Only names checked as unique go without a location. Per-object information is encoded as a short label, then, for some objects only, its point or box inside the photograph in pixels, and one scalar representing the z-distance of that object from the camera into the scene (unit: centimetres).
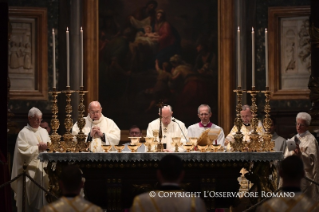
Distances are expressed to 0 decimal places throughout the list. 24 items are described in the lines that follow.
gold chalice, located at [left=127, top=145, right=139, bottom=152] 1787
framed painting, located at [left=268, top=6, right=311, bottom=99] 2548
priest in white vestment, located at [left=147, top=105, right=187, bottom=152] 2057
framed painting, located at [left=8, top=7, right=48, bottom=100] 2542
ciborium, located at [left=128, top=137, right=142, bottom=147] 1785
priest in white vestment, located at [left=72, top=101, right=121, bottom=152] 2041
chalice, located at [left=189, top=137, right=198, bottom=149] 1785
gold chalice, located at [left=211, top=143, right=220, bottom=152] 1770
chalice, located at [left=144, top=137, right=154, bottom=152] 1785
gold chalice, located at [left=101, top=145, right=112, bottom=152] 1775
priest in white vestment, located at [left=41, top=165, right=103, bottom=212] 930
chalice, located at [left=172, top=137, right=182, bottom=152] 1787
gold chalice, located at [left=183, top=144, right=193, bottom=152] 1772
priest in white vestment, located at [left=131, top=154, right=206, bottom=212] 911
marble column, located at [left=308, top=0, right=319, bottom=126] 2240
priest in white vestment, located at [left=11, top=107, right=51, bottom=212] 2126
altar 1704
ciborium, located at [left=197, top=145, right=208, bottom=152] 1773
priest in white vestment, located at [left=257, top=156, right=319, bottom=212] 935
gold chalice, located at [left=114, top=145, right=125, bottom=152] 1788
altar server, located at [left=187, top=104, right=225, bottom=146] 2145
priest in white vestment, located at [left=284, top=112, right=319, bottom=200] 2014
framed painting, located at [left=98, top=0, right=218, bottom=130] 2661
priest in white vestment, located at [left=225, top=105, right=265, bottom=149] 2183
